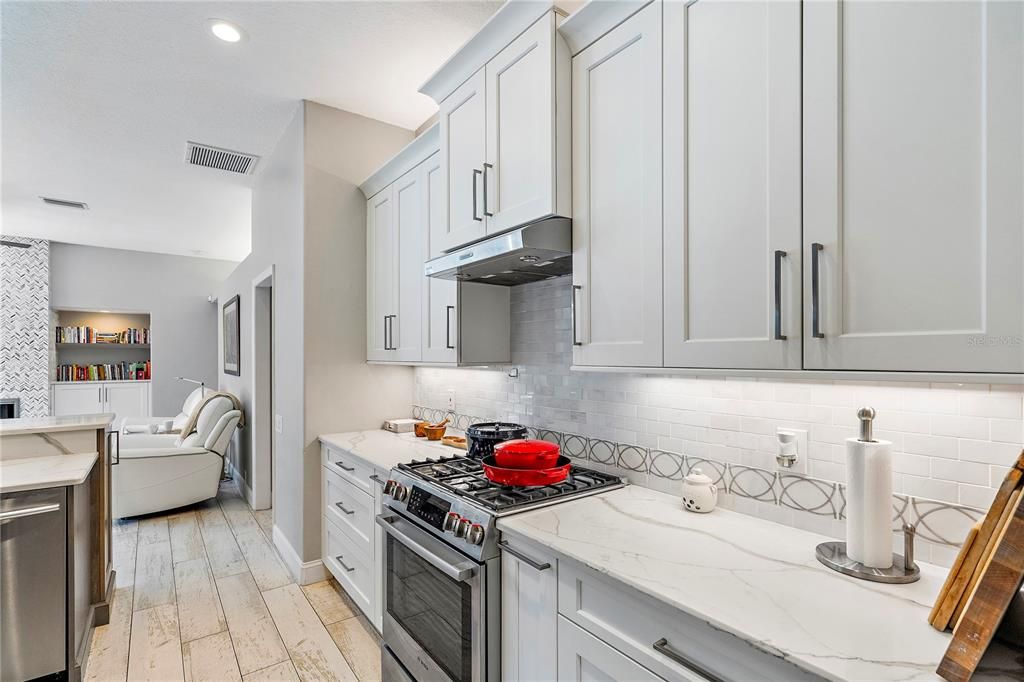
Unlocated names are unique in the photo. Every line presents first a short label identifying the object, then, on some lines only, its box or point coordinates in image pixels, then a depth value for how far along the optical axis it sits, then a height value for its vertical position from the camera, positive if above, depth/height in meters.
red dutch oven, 1.81 -0.42
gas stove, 1.58 -0.55
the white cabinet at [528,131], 1.70 +0.75
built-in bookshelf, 7.02 -0.11
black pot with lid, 2.12 -0.42
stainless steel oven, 1.55 -0.93
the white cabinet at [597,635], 1.00 -0.69
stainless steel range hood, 1.72 +0.31
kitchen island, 1.99 -0.90
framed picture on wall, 5.43 +0.01
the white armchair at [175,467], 4.26 -1.13
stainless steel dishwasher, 1.97 -0.98
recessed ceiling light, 2.36 +1.48
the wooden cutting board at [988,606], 0.78 -0.43
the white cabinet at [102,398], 6.81 -0.83
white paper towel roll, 1.12 -0.36
